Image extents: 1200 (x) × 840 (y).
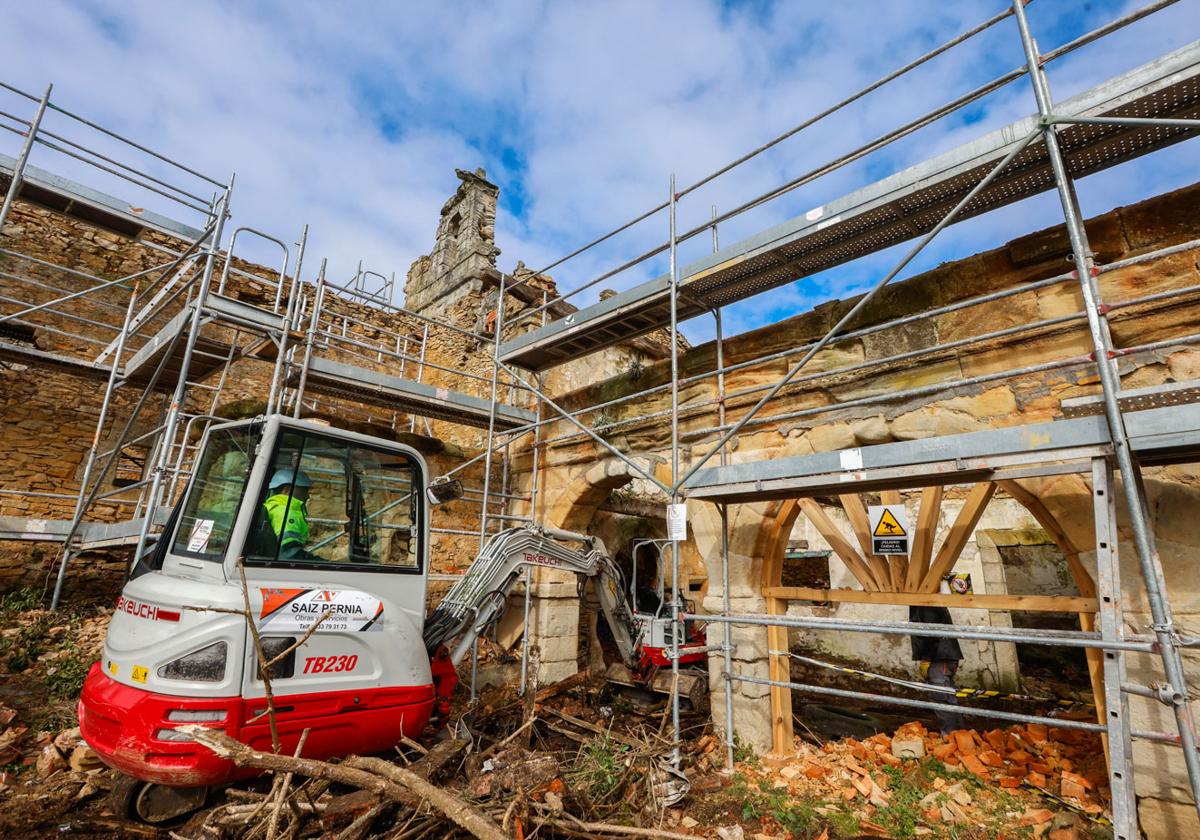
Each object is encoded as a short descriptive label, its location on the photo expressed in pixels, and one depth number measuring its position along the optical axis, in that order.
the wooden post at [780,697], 4.63
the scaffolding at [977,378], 2.58
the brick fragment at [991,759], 4.38
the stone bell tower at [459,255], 11.33
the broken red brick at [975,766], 4.21
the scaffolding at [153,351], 5.28
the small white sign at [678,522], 4.32
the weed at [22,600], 5.84
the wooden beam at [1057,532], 3.65
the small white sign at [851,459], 3.49
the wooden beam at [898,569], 5.29
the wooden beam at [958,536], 4.80
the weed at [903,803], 3.53
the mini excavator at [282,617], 2.93
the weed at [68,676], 4.74
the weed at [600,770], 3.78
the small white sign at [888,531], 5.25
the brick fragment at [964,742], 4.51
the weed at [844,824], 3.43
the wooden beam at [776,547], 4.99
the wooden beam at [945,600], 3.69
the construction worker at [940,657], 5.68
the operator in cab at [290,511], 3.56
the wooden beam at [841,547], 5.38
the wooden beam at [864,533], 5.31
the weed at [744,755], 4.45
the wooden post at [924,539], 4.96
